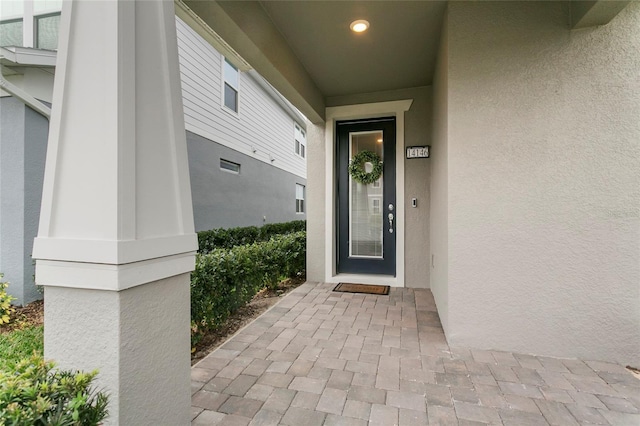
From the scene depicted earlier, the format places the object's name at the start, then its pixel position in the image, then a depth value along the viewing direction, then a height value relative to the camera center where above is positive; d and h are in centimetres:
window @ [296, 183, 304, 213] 1300 +50
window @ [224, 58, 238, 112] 711 +296
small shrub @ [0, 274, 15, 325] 299 -97
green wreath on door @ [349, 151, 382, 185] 456 +63
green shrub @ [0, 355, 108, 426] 89 -59
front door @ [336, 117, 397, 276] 454 +11
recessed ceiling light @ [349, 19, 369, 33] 283 +173
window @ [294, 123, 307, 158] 1262 +296
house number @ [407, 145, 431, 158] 418 +80
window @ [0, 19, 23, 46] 427 +250
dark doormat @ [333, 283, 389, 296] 413 -111
